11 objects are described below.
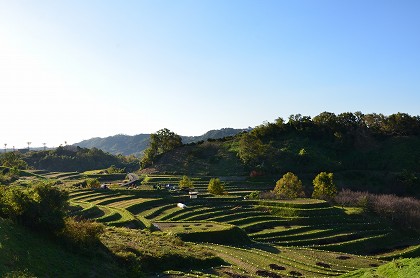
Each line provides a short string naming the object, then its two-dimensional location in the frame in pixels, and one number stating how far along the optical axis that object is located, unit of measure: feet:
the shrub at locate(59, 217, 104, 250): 94.68
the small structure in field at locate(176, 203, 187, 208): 241.10
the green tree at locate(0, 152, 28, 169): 496.64
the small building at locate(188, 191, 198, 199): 265.75
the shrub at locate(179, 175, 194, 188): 303.48
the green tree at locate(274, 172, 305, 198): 279.08
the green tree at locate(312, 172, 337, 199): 283.38
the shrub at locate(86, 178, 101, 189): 308.81
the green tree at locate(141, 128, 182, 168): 487.12
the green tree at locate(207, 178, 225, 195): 286.66
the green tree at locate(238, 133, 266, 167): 401.90
